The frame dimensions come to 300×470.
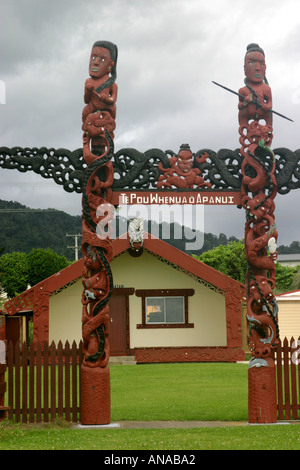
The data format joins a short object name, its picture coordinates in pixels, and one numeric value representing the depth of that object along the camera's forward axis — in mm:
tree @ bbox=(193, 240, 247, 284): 55375
